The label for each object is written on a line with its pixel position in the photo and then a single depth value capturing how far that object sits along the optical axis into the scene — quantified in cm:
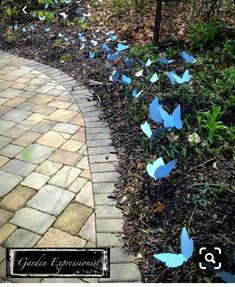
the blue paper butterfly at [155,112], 237
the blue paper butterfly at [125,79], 314
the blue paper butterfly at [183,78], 278
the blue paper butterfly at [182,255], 153
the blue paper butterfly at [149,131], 227
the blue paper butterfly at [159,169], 192
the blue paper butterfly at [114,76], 323
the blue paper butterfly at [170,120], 233
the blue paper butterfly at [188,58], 318
